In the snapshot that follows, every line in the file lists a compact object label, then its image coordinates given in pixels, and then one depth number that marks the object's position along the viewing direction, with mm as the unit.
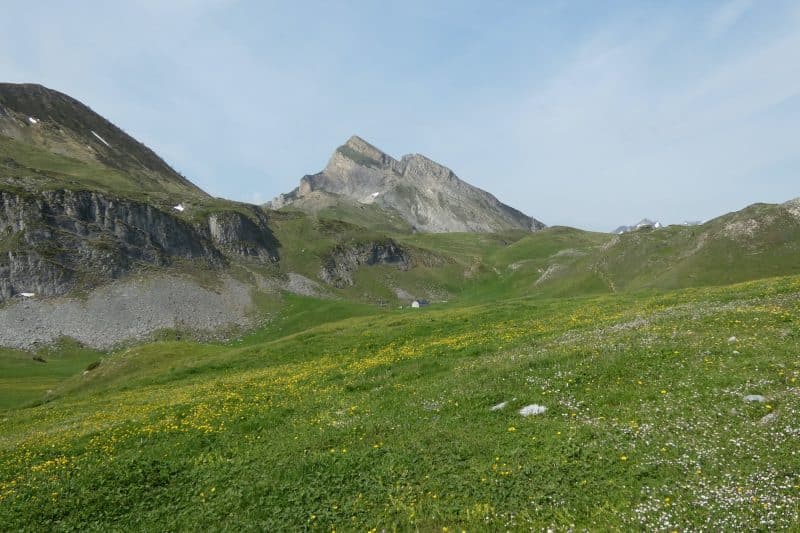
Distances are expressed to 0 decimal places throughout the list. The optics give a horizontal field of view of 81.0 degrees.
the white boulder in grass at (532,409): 17422
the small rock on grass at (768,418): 13305
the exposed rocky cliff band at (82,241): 120500
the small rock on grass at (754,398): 14619
